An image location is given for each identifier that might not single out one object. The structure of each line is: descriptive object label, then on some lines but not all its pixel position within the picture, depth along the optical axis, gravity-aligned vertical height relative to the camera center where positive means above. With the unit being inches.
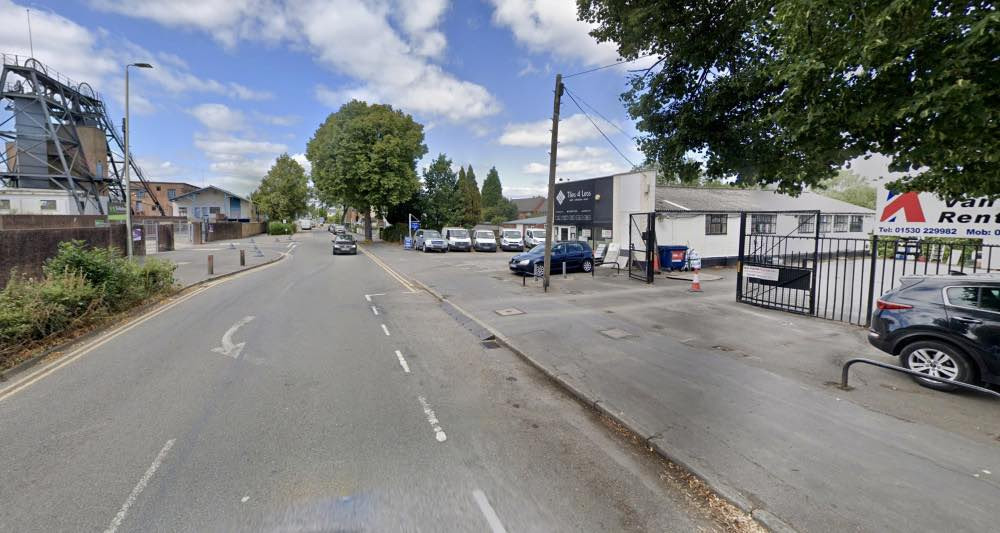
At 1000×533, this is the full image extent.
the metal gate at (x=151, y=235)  1289.4 -13.6
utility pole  563.6 +86.8
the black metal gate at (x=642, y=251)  618.2 -12.0
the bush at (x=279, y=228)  2461.9 +32.3
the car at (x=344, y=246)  1234.0 -31.0
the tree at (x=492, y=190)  3329.2 +383.3
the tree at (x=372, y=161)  1561.3 +276.0
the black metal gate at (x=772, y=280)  411.8 -33.9
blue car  718.8 -28.5
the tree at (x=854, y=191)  1795.0 +256.4
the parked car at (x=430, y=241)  1316.4 -12.1
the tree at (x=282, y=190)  2706.2 +278.7
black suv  207.2 -39.5
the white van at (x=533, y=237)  1363.2 +9.7
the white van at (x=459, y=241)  1348.4 -8.7
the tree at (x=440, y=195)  1834.4 +183.5
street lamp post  601.6 +36.5
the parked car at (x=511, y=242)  1397.6 -8.0
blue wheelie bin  755.4 -24.0
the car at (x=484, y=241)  1348.4 -7.1
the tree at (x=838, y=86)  164.4 +76.5
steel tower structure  1481.3 +320.2
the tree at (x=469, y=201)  2173.4 +206.9
